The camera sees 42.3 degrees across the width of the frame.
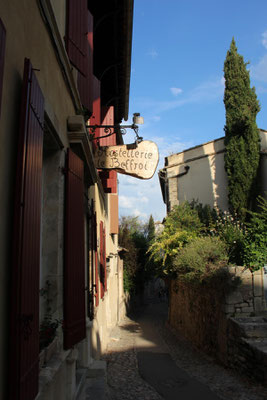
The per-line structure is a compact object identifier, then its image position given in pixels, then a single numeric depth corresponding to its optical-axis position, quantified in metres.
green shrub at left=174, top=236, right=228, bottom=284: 8.05
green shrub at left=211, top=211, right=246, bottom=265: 8.53
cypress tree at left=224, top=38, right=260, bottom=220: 13.48
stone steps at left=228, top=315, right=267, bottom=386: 6.18
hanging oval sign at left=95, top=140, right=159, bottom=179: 6.01
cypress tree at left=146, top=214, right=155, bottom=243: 38.62
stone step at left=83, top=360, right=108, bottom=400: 4.57
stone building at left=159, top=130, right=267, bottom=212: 15.64
